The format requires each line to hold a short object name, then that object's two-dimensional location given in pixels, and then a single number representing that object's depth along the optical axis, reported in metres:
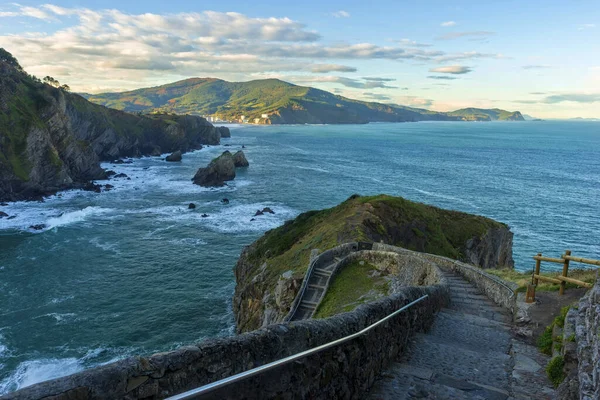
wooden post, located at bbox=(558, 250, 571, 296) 15.66
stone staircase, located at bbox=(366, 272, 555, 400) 8.21
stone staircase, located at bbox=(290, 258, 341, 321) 23.19
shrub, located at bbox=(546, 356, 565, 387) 9.07
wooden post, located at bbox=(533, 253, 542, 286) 17.27
